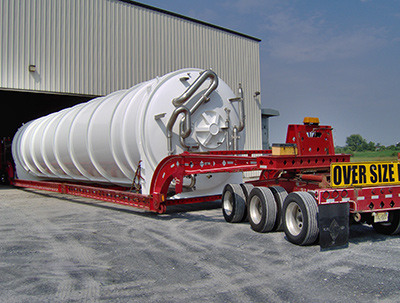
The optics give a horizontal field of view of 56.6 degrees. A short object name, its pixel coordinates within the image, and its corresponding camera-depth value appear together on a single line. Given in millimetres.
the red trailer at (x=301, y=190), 5379
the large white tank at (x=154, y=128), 8242
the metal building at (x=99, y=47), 15078
